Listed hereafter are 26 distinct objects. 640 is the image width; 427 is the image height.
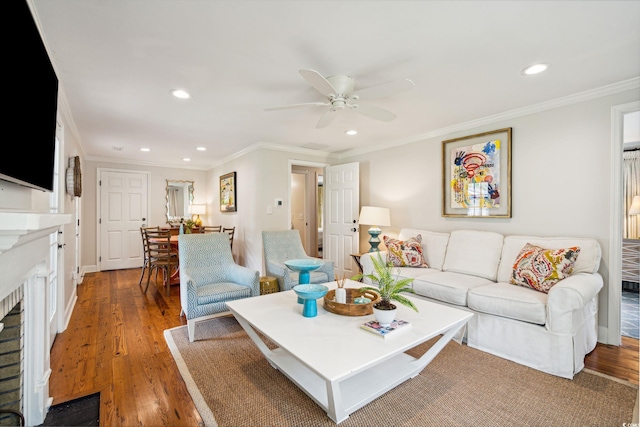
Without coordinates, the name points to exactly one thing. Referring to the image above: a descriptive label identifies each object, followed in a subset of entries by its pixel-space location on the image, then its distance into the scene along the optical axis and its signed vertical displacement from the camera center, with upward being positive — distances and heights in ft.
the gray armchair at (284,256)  11.29 -1.88
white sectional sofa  7.07 -2.32
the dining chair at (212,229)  18.49 -1.07
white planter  5.99 -2.08
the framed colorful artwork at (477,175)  10.88 +1.43
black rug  5.58 -3.89
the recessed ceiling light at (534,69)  7.28 +3.57
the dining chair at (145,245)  15.38 -1.76
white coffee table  4.91 -2.34
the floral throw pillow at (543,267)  8.14 -1.53
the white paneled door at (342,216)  15.74 -0.18
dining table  14.45 -1.71
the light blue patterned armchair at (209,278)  8.92 -2.22
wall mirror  21.54 +0.93
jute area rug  5.60 -3.84
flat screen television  3.47 +1.57
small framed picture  17.89 +1.24
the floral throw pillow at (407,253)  11.72 -1.62
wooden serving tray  6.67 -2.14
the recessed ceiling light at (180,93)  8.68 +3.51
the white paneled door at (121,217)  19.36 -0.30
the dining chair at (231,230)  17.41 -1.09
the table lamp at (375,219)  13.89 -0.31
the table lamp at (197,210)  21.72 +0.19
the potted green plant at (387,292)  6.15 -1.75
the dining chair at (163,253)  13.88 -1.93
